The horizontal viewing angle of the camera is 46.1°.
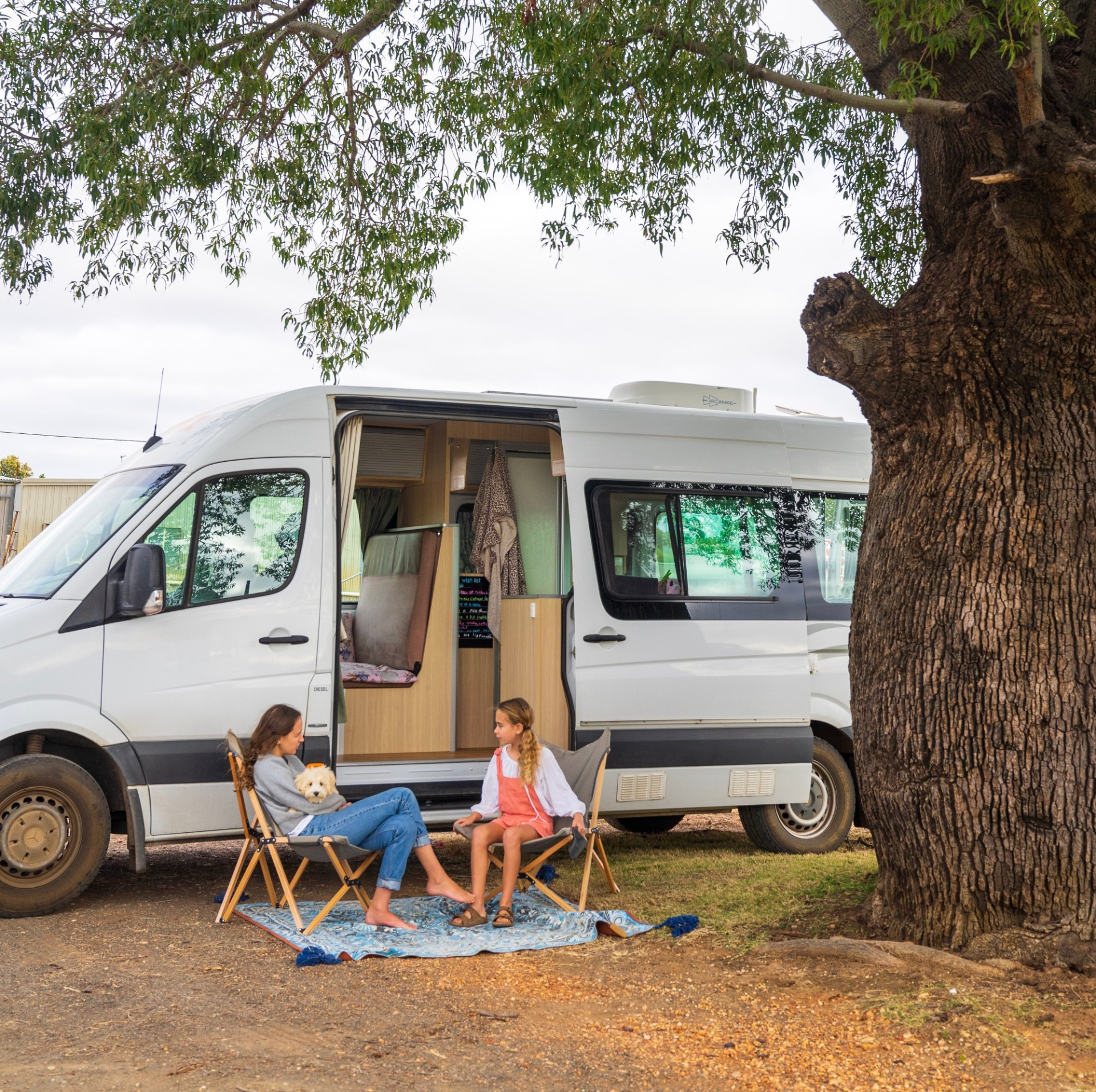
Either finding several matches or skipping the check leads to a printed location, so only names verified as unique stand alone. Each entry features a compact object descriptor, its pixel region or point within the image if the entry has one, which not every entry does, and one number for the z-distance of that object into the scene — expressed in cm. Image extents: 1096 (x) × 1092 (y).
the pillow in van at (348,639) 857
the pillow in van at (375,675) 773
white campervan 622
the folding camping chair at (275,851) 581
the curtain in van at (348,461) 696
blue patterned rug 564
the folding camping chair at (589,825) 632
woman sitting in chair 602
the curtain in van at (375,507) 905
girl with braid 628
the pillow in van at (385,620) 816
